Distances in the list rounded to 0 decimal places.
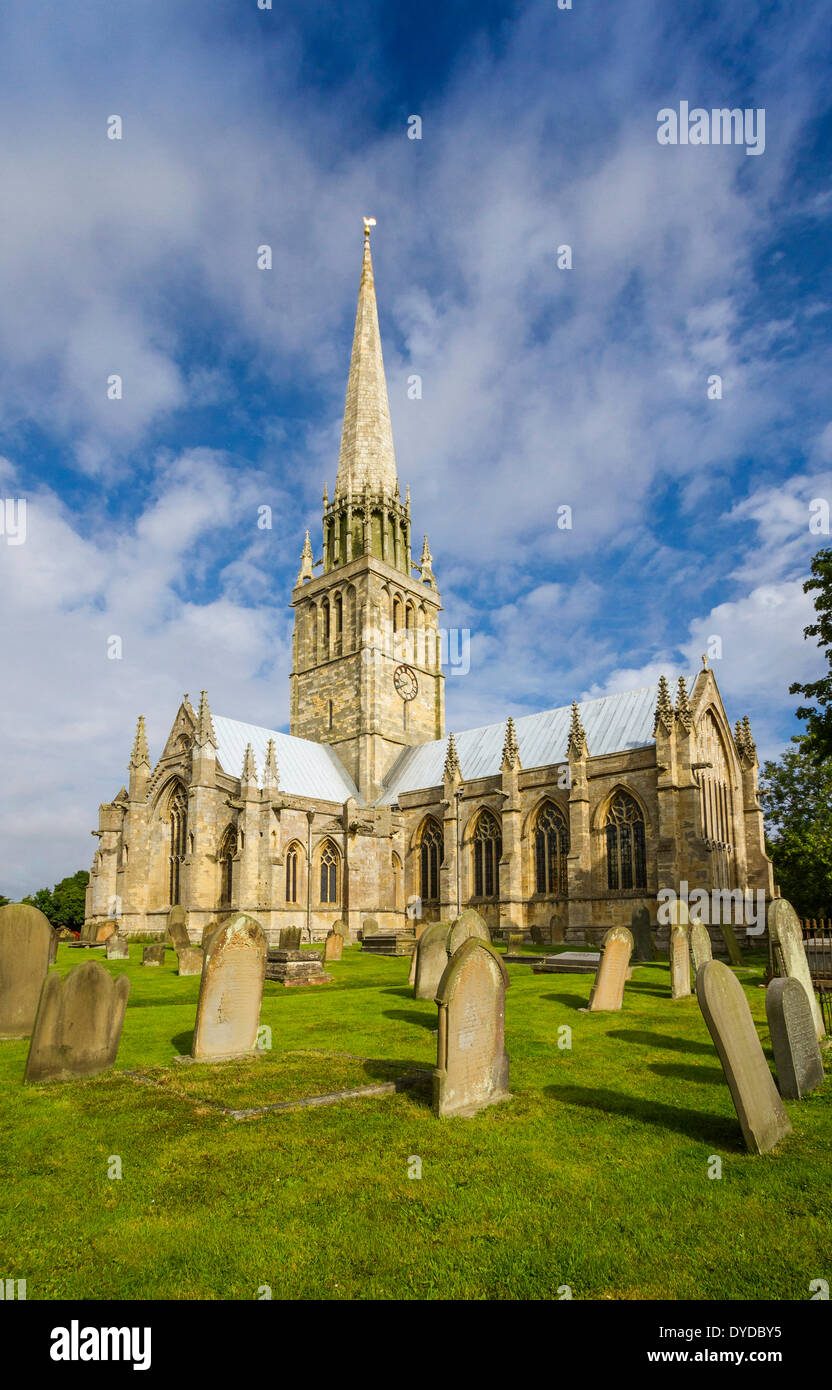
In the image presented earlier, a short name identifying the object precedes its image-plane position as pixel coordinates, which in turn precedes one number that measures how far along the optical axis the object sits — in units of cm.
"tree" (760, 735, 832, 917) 3328
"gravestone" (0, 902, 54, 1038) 1127
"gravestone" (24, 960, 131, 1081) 857
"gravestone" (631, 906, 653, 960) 2075
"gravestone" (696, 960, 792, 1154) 607
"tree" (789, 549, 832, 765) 2053
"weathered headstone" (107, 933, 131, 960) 2647
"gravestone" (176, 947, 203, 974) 2077
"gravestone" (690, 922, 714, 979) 1438
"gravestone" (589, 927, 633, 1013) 1322
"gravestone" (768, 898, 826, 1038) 996
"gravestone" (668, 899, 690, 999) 1470
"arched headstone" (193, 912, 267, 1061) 956
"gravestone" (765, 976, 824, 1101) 733
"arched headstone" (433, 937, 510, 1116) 720
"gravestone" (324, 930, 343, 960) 2420
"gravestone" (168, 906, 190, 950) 2662
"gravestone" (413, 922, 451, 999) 1437
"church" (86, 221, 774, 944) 2938
